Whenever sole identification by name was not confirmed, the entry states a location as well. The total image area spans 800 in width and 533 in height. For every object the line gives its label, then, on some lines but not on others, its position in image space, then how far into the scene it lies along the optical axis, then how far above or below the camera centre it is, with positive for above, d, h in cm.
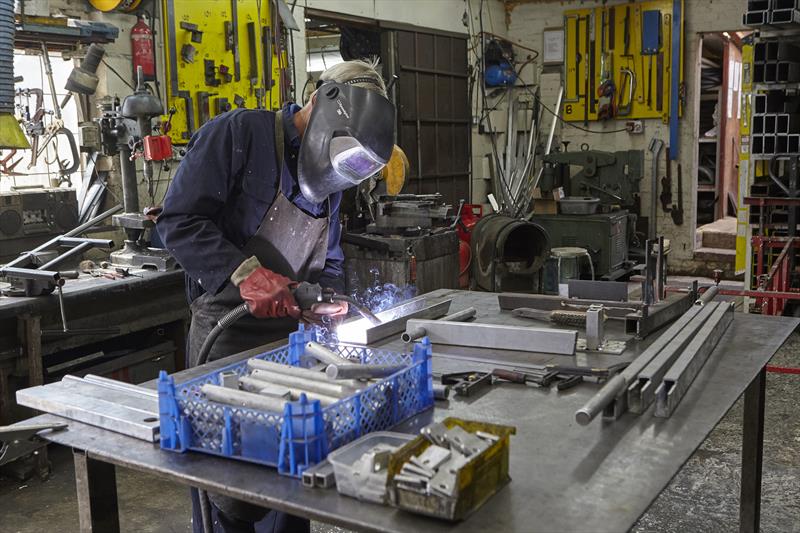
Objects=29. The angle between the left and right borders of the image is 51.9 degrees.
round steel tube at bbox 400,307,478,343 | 233 -48
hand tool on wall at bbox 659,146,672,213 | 872 -35
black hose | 231 -43
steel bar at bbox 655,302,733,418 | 173 -49
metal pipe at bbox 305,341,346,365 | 186 -43
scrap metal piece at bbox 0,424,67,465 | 166 -55
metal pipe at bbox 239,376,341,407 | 155 -44
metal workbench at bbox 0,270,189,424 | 347 -67
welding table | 130 -55
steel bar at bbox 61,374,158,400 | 186 -50
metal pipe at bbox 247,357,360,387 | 170 -43
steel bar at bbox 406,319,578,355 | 221 -48
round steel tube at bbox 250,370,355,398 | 160 -43
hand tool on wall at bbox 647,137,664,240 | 870 -26
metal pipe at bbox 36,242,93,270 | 353 -37
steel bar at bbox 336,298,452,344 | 235 -47
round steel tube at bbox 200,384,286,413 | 150 -43
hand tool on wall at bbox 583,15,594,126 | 890 +93
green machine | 740 -45
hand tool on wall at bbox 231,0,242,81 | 545 +88
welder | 229 -10
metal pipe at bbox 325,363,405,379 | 173 -44
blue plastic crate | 142 -47
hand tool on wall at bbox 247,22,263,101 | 560 +78
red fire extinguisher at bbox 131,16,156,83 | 477 +72
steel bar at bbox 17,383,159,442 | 164 -50
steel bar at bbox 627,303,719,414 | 175 -48
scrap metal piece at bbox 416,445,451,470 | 129 -47
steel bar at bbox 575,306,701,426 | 159 -48
